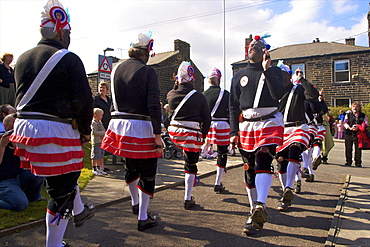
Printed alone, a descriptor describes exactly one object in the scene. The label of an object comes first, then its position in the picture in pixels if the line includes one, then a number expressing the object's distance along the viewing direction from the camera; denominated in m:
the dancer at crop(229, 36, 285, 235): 3.43
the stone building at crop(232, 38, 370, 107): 23.20
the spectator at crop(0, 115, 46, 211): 3.81
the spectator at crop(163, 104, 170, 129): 10.05
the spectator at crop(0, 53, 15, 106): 6.24
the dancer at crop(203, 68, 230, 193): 5.30
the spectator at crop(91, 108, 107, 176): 6.60
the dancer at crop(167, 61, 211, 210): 4.33
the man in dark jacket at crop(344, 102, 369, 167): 9.38
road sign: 8.67
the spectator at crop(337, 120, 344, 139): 19.95
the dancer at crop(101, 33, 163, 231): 3.38
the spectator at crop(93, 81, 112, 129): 7.23
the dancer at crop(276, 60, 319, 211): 4.62
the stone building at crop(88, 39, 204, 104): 23.07
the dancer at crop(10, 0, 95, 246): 2.46
